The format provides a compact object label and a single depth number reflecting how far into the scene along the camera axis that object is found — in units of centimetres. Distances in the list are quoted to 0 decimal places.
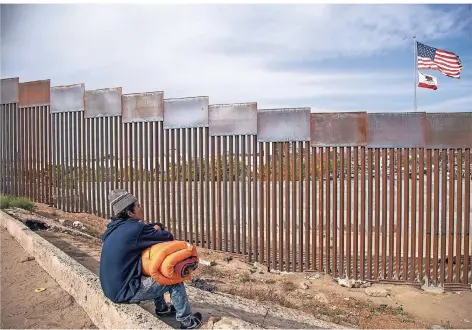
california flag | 1533
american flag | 1348
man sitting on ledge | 337
